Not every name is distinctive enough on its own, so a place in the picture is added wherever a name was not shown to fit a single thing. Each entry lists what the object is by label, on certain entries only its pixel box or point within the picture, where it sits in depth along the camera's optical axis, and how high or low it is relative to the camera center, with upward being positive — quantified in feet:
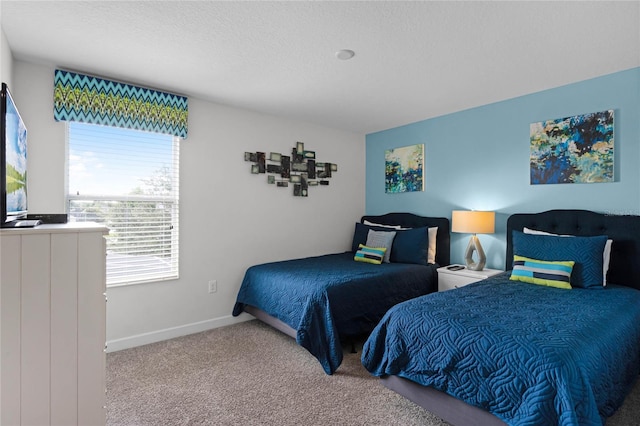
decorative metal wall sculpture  12.36 +1.70
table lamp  10.49 -0.43
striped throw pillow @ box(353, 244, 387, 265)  11.77 -1.51
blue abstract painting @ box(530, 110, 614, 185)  8.92 +1.81
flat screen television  4.78 +0.71
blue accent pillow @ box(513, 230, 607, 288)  8.07 -0.98
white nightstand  10.26 -1.99
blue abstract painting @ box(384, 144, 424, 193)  13.42 +1.80
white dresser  4.20 -1.52
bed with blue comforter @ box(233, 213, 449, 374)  8.55 -2.34
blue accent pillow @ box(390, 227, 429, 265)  11.71 -1.20
